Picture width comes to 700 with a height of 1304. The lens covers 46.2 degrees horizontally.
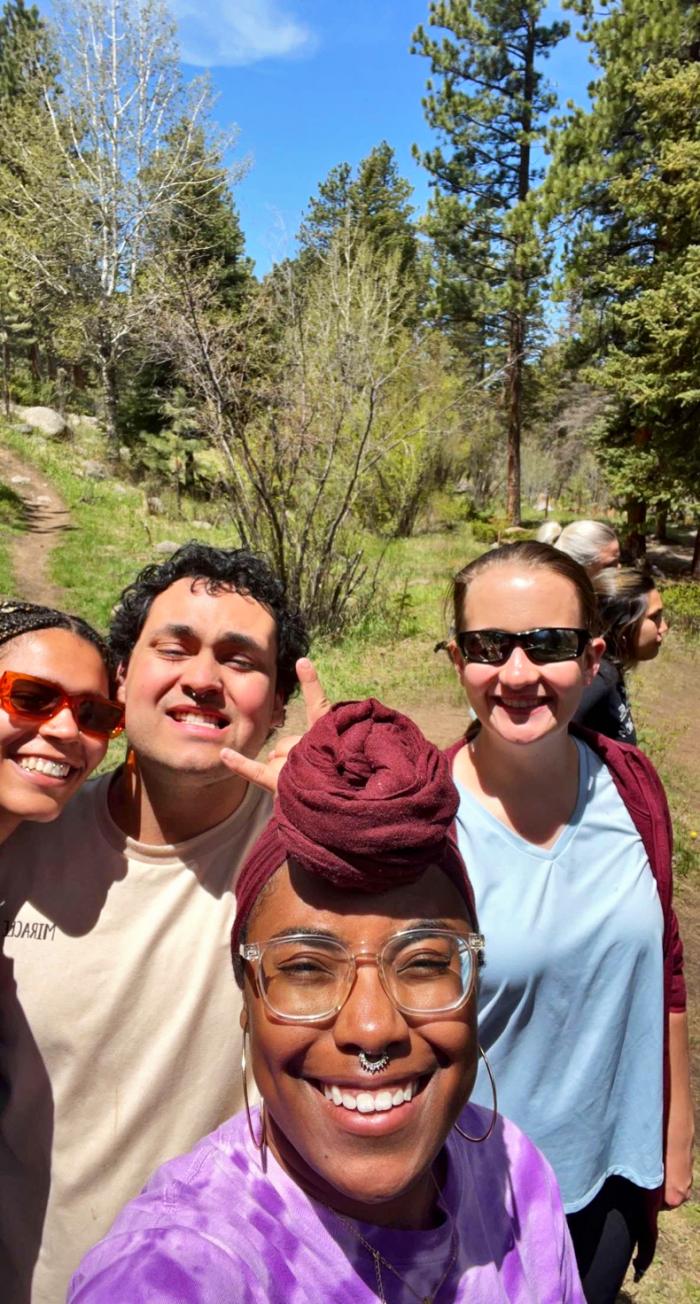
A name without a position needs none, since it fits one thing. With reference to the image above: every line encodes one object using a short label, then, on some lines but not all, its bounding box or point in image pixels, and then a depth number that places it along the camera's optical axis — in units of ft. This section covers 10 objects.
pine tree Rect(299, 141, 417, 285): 105.70
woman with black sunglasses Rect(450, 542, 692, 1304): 5.08
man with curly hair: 4.58
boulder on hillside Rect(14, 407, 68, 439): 70.49
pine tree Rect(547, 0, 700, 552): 46.11
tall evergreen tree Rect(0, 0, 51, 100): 94.86
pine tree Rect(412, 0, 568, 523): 71.92
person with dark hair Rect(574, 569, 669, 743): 8.73
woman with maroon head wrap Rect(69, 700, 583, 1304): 2.89
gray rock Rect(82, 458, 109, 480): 59.62
